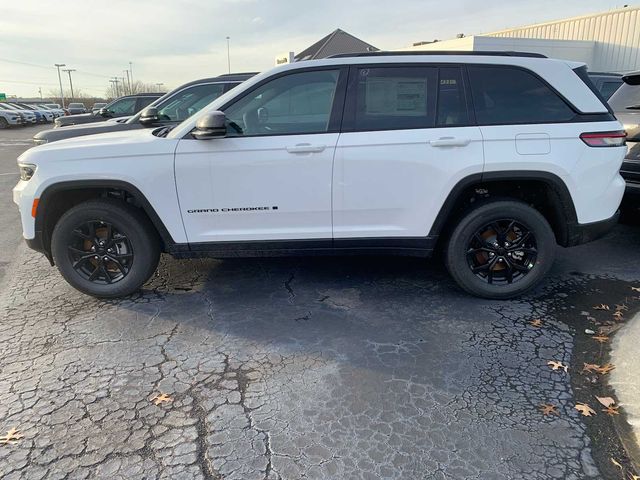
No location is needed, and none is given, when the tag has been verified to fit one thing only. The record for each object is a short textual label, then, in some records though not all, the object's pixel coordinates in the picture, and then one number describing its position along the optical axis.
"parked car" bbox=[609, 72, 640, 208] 4.72
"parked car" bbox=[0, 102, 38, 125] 33.41
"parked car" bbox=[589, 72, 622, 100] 9.90
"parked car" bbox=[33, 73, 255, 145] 7.84
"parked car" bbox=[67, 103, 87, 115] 45.70
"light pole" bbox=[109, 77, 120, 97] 102.75
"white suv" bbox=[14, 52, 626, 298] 3.71
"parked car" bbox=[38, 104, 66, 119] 43.31
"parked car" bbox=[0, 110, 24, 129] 30.97
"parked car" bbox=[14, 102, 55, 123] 38.97
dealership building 19.86
